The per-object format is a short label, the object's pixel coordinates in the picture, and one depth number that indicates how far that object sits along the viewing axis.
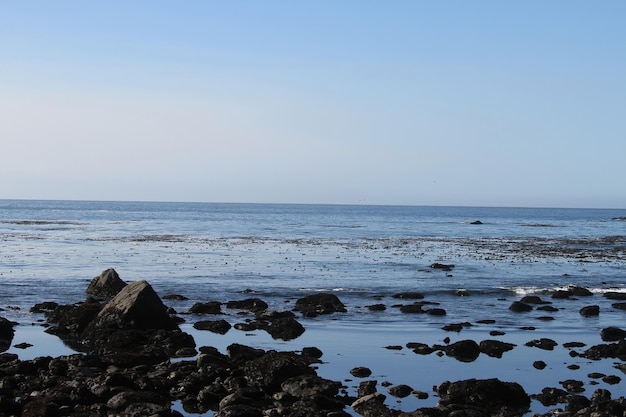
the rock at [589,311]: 32.25
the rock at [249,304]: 33.46
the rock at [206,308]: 32.09
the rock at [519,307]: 33.53
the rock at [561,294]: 37.97
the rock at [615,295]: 37.66
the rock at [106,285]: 36.62
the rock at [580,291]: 38.97
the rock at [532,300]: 35.78
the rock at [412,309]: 32.66
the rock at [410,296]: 37.38
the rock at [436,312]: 32.28
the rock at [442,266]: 51.64
